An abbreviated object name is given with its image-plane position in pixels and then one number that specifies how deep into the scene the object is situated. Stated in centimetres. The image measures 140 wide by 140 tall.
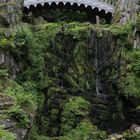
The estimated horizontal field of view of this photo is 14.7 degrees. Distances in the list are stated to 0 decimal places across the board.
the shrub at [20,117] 1636
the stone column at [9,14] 2419
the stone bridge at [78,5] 3044
